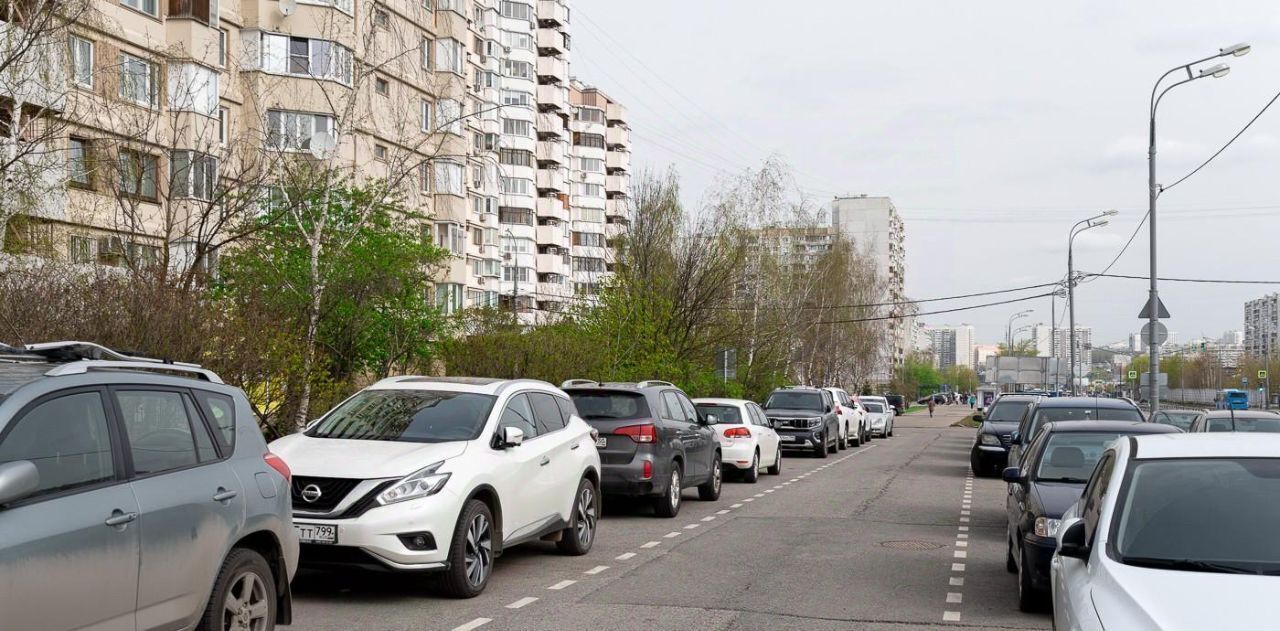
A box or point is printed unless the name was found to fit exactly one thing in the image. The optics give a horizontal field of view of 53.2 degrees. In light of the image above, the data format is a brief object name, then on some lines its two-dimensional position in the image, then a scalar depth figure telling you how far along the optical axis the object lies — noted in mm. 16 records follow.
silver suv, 5125
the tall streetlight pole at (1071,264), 51250
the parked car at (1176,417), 26950
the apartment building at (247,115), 18625
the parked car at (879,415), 50219
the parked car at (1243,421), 18047
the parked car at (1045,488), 9305
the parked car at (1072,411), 18141
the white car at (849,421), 38625
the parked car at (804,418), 32219
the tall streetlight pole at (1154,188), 28484
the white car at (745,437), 23266
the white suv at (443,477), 9281
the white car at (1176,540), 4984
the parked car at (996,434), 24703
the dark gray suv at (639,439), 16062
